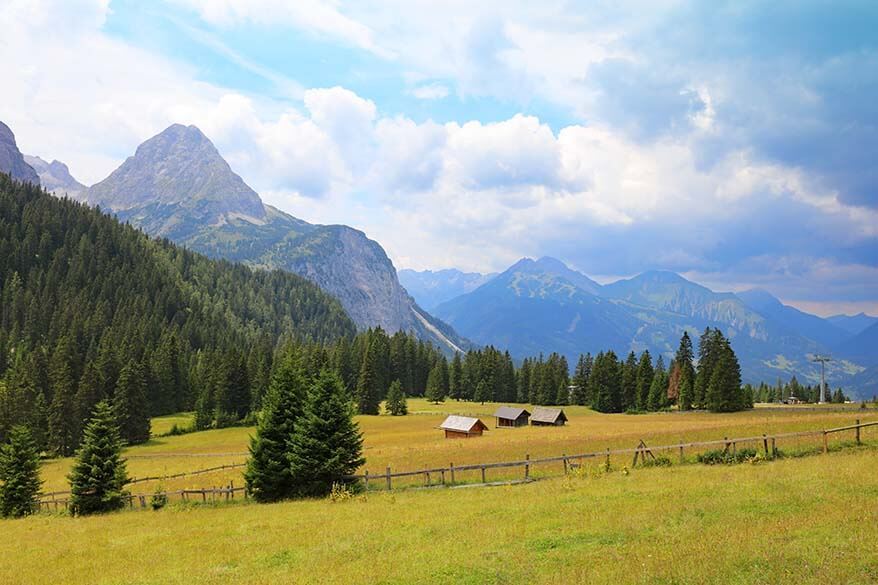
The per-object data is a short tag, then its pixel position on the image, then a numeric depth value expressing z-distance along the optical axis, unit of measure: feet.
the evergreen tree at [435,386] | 475.31
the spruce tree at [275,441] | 122.01
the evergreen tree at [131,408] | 311.68
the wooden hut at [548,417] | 306.96
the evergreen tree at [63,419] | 298.97
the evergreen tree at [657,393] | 381.27
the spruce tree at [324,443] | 118.83
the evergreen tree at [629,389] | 409.90
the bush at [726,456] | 100.37
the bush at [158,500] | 130.18
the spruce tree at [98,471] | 133.08
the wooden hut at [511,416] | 312.91
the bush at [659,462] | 105.91
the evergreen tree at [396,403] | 383.86
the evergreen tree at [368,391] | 386.73
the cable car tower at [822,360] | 409.67
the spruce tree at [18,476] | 143.74
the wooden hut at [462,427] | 259.80
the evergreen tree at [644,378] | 396.98
